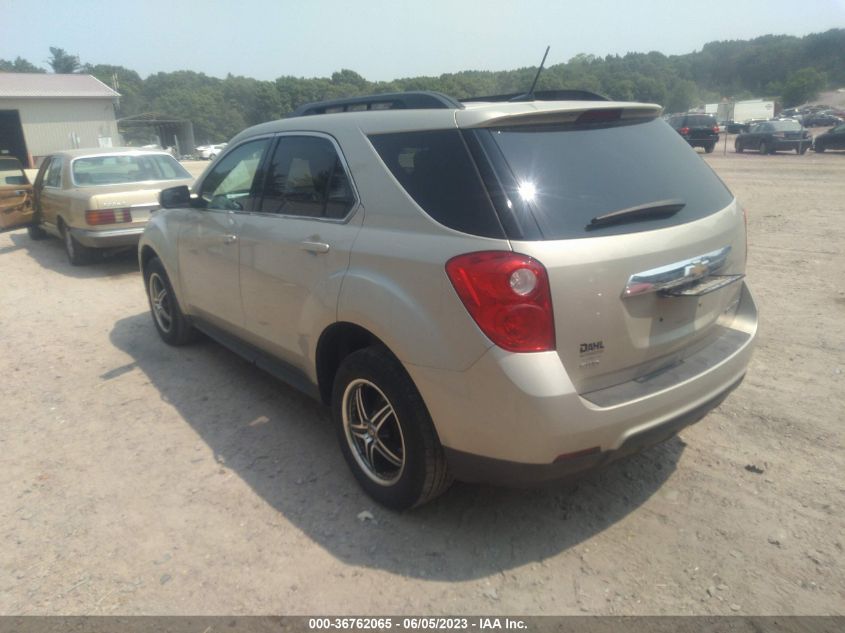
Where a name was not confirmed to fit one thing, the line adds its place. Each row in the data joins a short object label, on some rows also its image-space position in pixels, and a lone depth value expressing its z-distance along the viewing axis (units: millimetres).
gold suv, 2314
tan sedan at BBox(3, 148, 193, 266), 8359
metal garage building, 34312
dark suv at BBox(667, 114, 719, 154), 29234
